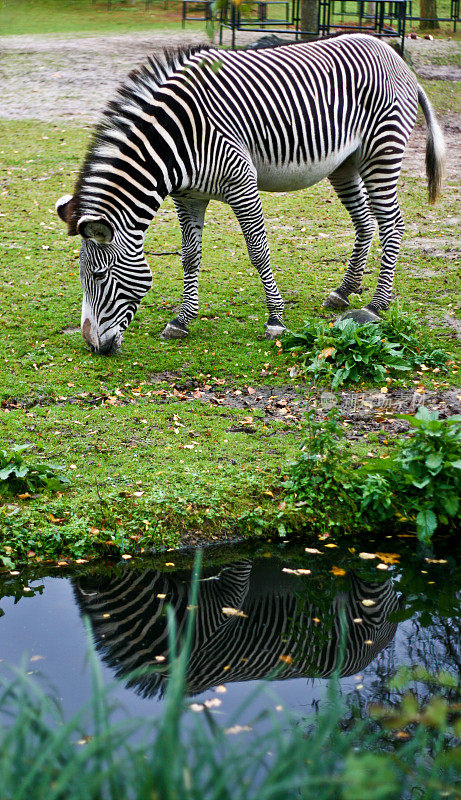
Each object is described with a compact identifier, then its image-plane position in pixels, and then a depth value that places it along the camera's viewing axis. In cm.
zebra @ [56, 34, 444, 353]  653
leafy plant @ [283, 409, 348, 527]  500
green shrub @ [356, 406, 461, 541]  485
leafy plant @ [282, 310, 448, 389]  670
